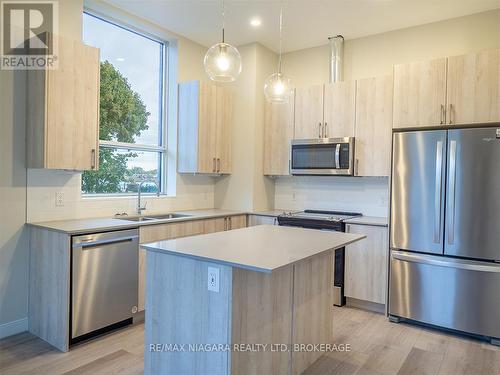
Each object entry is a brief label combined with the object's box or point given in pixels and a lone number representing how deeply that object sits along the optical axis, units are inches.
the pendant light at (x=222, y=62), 93.0
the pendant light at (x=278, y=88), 113.8
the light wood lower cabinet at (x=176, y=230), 130.6
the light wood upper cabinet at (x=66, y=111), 114.3
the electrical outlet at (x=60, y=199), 128.6
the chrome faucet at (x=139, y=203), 155.7
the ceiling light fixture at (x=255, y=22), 156.3
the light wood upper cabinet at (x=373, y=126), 154.4
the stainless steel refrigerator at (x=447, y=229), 120.9
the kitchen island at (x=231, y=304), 74.6
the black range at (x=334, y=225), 153.0
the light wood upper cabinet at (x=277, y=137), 182.5
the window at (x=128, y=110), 150.2
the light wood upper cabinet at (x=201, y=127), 172.4
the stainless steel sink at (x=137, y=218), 146.4
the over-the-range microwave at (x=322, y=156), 161.7
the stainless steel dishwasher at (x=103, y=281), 110.7
